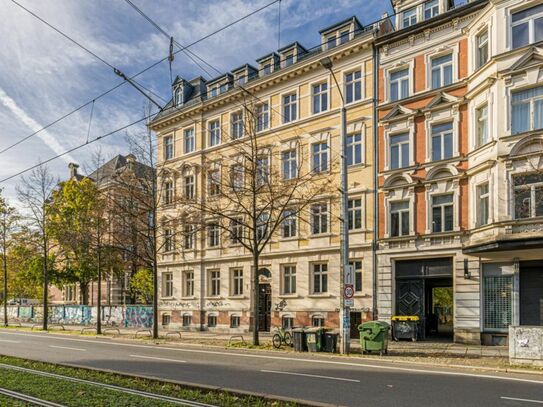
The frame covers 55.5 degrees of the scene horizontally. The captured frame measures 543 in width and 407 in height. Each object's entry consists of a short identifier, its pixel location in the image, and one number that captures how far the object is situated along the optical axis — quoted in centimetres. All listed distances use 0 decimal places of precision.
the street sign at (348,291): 1900
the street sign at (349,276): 1916
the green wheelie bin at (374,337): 1850
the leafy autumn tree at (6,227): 4197
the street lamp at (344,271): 1902
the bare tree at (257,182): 2264
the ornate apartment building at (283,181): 2647
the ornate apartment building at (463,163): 2039
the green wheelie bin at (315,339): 1989
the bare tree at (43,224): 3703
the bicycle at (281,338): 2188
